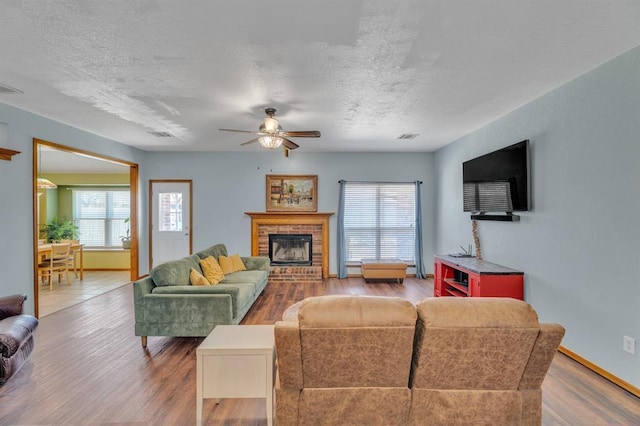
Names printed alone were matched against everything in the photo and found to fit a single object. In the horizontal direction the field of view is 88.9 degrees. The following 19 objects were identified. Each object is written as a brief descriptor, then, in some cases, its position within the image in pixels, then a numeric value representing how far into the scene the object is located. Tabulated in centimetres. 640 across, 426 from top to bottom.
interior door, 686
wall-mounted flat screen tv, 371
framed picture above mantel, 684
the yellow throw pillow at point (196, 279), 377
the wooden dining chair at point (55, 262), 590
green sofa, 328
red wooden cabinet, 380
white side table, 196
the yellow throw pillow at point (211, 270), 436
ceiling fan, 371
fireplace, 685
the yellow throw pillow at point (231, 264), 505
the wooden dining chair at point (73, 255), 664
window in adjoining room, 833
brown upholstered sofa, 166
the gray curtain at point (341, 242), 676
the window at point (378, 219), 692
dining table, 576
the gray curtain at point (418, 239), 679
